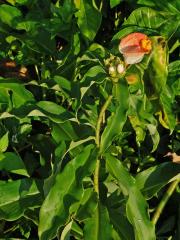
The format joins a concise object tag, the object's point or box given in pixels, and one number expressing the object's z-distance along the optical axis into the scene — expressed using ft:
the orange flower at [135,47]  4.32
